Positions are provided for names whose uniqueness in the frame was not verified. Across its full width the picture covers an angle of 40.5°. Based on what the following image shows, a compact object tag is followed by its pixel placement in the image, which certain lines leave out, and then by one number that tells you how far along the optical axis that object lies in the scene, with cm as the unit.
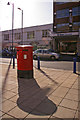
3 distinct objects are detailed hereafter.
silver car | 1633
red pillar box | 598
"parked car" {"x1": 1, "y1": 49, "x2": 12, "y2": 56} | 2500
